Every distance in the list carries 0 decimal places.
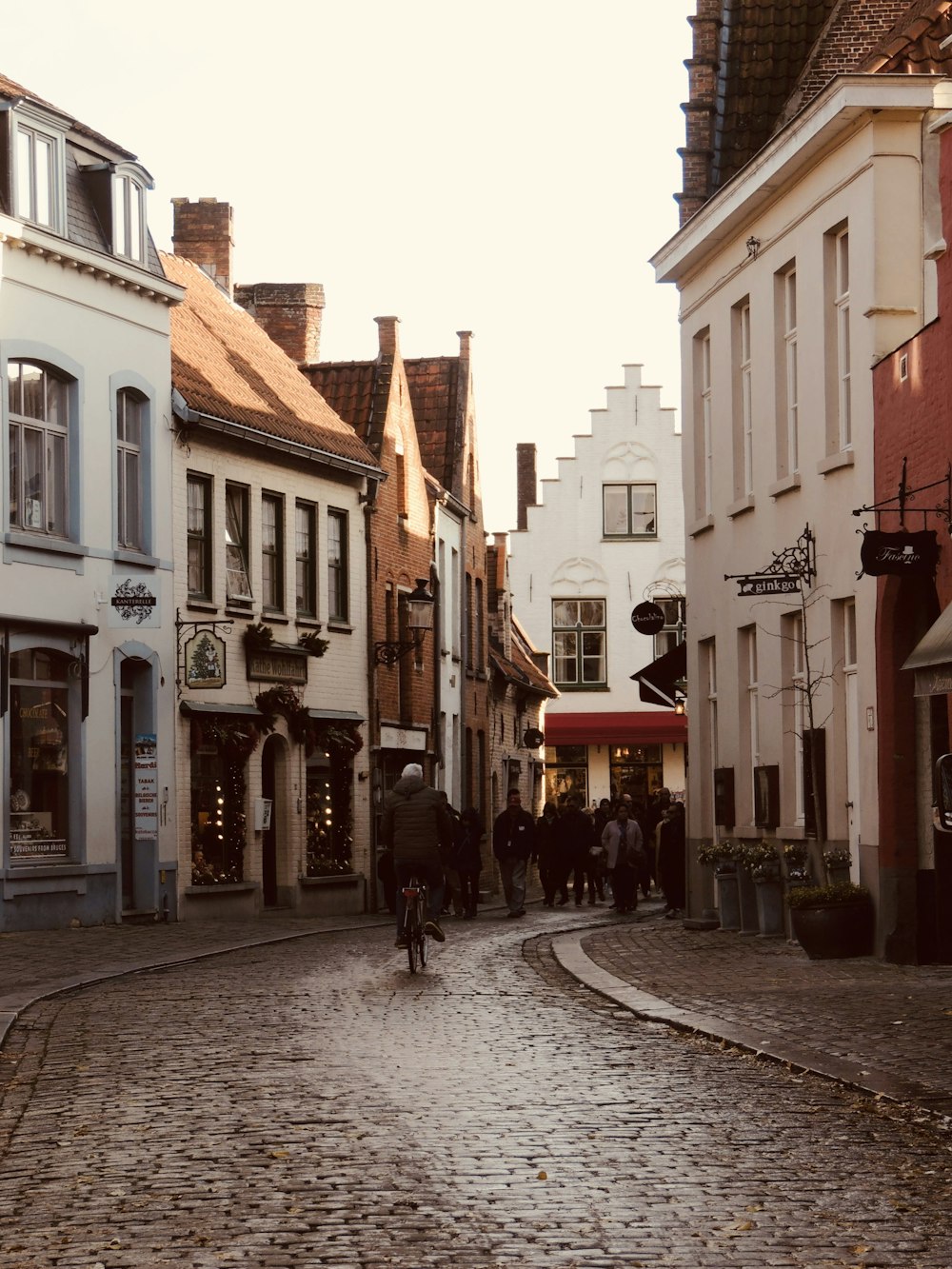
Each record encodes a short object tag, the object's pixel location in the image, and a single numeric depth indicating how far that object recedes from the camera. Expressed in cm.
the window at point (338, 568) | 3572
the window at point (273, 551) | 3325
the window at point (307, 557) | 3450
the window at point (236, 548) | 3200
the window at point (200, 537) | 3094
